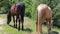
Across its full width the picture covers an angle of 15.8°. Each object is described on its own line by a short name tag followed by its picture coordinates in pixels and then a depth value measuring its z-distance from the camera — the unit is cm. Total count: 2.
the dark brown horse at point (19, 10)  1083
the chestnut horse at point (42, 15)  958
